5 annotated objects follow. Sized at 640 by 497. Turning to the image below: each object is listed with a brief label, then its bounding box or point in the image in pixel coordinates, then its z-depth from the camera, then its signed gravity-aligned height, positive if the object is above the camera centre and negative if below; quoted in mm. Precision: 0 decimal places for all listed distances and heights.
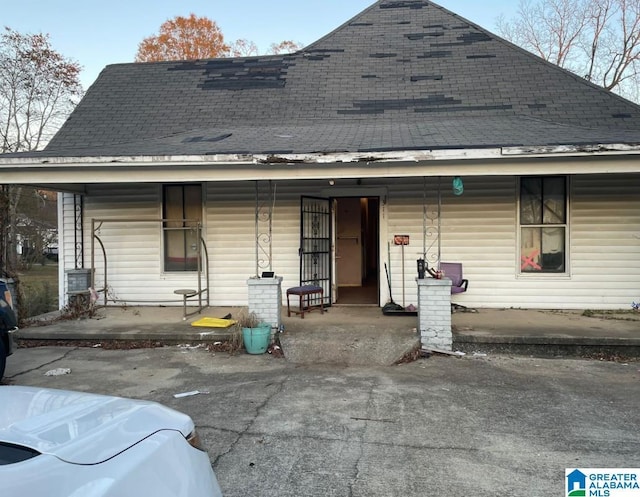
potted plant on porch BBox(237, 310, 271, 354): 6762 -1318
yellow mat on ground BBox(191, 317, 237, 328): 7629 -1291
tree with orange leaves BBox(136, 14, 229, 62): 27625 +11523
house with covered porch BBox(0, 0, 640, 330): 7613 +935
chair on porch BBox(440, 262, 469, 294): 8641 -600
